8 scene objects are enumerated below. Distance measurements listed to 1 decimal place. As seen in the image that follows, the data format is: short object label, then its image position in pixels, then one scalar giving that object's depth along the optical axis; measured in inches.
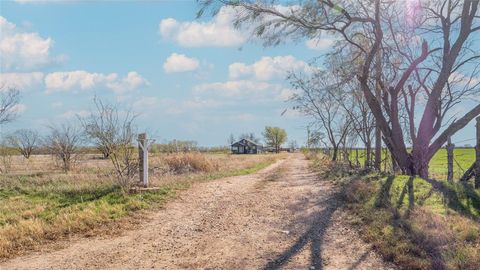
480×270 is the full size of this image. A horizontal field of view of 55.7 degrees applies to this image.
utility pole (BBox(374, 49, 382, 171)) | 625.9
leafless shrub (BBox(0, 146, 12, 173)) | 809.2
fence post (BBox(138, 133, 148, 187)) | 476.6
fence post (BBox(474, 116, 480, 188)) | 456.4
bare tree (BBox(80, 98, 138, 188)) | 509.0
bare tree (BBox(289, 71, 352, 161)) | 1151.6
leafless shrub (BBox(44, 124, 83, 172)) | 969.5
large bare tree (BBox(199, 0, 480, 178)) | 535.2
